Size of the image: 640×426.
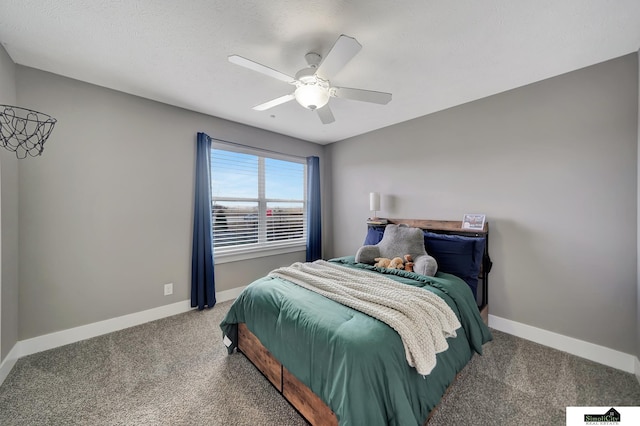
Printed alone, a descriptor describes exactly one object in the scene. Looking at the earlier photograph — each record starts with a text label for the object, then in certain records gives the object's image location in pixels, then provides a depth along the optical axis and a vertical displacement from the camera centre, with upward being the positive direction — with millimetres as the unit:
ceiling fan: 1475 +942
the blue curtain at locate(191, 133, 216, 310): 3084 -270
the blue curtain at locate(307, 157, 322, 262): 4348 +65
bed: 1190 -836
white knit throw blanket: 1377 -602
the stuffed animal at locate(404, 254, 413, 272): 2490 -520
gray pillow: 2665 -387
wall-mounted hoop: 2043 +720
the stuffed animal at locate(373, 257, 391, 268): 2578 -533
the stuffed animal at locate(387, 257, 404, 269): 2533 -534
